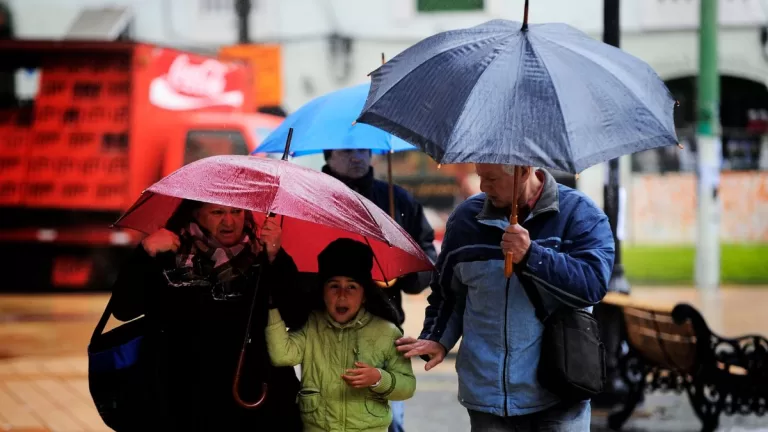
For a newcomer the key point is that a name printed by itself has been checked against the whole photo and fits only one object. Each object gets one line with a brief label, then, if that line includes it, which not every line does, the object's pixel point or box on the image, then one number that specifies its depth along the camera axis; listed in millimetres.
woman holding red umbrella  7371
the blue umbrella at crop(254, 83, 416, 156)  9914
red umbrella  6965
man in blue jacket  6973
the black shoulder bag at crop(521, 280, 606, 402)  6977
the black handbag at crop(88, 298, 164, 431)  7328
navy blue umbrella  6496
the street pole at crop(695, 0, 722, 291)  28797
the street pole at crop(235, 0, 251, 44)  36656
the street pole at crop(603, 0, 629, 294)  14086
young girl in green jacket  7473
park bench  12859
